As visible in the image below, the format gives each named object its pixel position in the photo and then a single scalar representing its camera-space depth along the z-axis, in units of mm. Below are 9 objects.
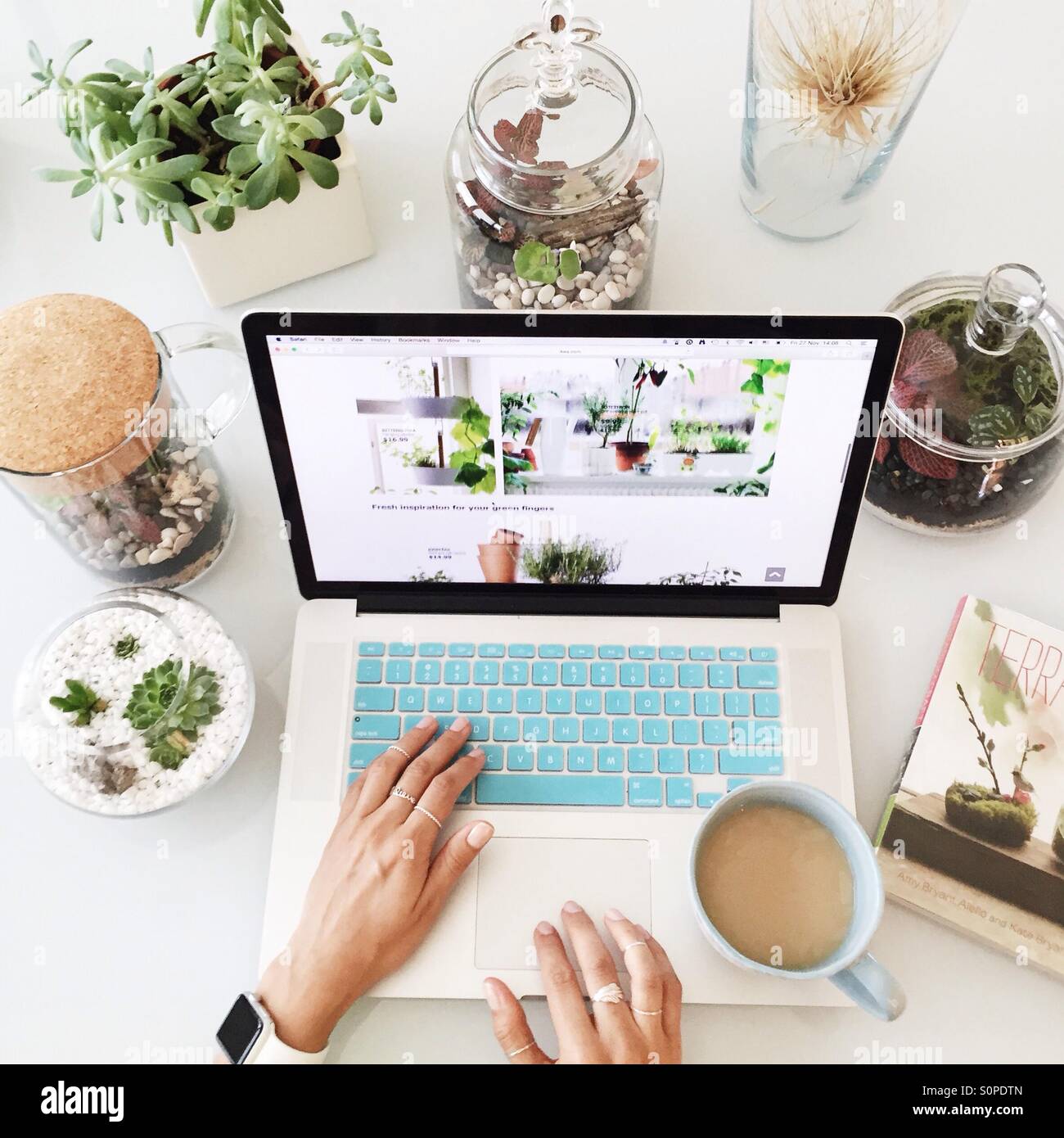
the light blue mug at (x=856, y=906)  664
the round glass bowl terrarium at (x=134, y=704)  762
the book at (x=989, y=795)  752
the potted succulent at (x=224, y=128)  769
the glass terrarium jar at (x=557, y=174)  771
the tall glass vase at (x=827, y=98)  820
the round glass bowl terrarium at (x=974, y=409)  812
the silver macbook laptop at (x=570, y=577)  682
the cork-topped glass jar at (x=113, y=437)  735
